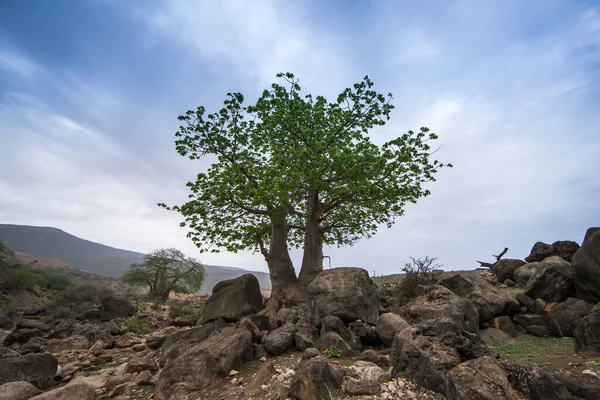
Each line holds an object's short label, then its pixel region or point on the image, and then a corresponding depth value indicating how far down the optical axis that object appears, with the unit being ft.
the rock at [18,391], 25.17
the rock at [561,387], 16.22
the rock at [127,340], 47.03
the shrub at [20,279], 107.96
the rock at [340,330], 30.53
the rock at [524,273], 50.83
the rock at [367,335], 32.19
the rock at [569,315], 33.27
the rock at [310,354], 24.80
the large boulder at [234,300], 50.39
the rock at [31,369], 29.45
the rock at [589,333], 25.88
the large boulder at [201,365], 23.94
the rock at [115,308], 69.31
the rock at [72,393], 23.89
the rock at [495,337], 33.60
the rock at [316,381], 19.03
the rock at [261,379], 22.03
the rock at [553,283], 40.63
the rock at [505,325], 35.83
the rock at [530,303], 39.52
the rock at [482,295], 38.70
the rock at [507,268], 56.24
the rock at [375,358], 25.32
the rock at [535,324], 34.53
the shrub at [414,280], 51.18
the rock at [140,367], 30.68
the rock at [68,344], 44.70
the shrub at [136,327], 56.18
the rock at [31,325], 56.51
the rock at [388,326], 30.55
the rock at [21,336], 51.34
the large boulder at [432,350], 20.08
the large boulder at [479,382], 16.11
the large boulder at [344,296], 35.19
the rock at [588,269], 36.14
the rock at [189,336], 32.94
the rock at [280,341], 30.31
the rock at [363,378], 19.85
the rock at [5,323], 67.75
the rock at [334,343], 28.14
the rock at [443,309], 32.91
